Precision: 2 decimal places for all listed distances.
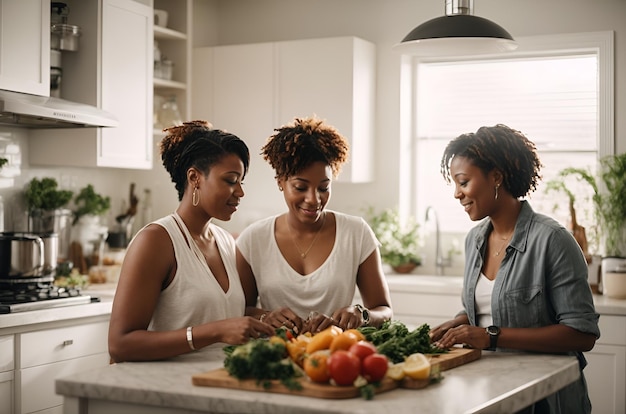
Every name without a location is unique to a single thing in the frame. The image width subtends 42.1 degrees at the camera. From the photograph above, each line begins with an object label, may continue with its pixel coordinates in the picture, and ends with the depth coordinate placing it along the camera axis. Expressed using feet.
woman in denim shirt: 7.82
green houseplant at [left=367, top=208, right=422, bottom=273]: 16.01
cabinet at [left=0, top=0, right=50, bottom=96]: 11.71
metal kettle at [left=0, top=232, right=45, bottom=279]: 11.75
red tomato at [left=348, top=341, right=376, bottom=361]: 6.20
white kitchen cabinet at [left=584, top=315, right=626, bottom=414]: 13.03
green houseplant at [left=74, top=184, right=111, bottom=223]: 14.88
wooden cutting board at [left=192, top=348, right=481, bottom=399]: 5.97
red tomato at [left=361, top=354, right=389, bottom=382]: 6.13
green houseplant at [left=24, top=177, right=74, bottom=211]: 13.89
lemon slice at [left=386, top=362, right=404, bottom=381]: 6.31
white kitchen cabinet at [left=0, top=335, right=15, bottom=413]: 10.97
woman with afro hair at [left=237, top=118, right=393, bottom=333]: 8.90
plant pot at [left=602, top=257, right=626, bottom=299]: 13.71
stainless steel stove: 11.28
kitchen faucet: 16.26
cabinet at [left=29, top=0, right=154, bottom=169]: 13.84
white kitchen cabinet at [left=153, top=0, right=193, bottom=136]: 16.49
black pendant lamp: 9.49
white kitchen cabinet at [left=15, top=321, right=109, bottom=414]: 11.27
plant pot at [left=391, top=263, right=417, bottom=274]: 16.07
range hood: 11.34
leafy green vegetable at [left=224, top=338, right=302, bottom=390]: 6.19
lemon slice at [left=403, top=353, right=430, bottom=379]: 6.31
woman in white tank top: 7.29
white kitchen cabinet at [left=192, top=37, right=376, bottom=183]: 15.85
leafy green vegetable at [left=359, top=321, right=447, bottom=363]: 6.90
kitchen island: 5.88
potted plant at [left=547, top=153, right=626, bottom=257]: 14.52
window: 15.40
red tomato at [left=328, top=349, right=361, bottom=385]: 6.01
